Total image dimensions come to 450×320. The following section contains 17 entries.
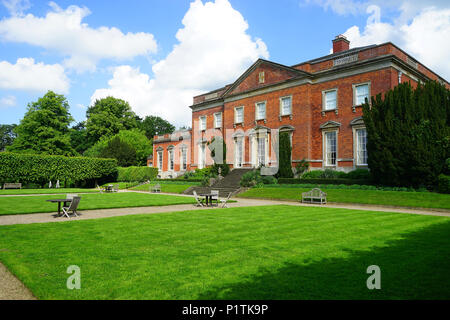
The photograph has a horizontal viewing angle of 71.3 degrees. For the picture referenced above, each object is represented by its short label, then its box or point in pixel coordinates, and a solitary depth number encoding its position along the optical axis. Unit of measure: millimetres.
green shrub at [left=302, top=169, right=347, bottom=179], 22938
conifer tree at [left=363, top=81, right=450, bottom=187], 16469
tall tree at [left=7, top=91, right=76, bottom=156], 44812
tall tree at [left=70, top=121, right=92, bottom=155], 66250
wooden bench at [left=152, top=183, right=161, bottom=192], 28188
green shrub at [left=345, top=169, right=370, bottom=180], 21533
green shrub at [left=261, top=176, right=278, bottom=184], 24609
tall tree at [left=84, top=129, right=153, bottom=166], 54125
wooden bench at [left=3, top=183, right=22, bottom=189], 31172
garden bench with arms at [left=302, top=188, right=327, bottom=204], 17389
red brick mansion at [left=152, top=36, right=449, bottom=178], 23062
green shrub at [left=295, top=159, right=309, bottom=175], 25719
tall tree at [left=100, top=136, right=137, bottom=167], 46500
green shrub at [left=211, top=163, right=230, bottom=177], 29828
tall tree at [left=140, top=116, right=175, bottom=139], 75812
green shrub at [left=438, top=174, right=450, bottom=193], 15594
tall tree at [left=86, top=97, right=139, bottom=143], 59438
